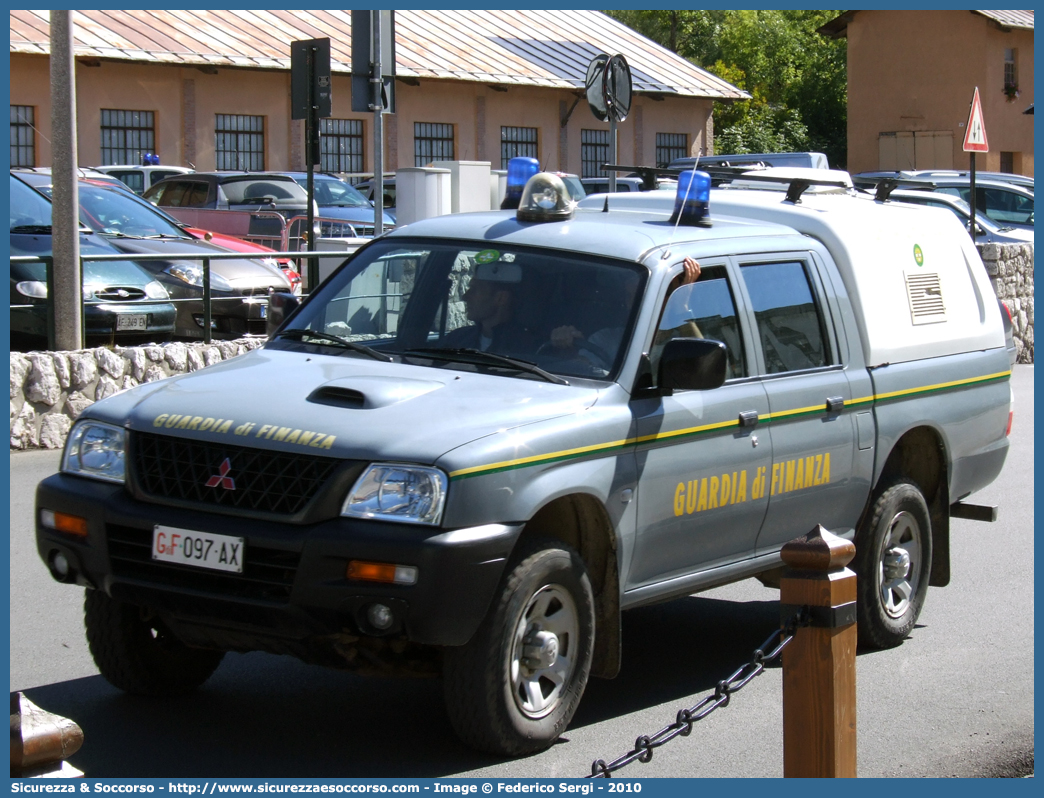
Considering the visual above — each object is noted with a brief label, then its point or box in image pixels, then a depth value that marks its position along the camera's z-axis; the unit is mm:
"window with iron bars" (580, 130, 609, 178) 41625
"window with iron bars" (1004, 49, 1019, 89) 46438
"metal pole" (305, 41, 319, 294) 13781
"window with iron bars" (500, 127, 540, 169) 39469
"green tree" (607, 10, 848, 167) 54156
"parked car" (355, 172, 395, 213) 25034
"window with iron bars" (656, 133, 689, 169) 43062
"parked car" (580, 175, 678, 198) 27875
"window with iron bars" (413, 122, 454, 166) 37781
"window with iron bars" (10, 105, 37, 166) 30422
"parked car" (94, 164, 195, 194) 25672
